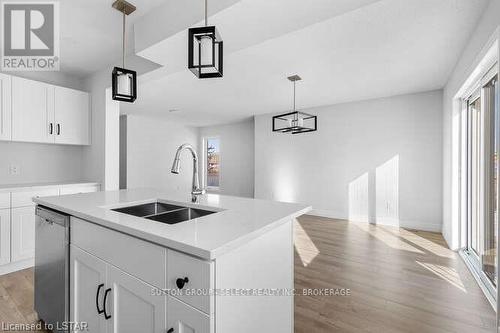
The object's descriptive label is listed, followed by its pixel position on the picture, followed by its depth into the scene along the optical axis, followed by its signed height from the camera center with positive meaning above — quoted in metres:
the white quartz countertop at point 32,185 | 2.64 -0.24
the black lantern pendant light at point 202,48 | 1.20 +0.59
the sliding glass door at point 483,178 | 2.30 -0.12
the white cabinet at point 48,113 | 2.83 +0.66
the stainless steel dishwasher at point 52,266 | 1.52 -0.67
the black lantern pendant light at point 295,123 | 3.56 +0.63
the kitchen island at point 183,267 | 0.89 -0.44
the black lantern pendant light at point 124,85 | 1.77 +0.60
